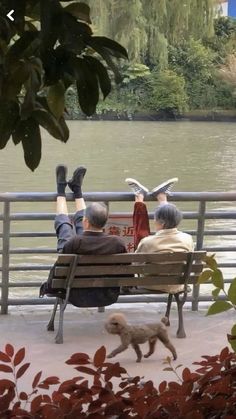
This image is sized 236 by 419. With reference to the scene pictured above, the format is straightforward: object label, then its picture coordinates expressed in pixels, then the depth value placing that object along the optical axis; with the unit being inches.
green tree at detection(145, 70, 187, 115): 1594.5
